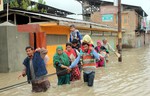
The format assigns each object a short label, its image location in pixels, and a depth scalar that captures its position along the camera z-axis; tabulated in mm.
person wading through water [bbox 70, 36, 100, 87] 5450
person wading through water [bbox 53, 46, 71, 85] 5467
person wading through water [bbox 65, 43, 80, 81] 5845
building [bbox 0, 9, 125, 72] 8710
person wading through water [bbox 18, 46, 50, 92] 4846
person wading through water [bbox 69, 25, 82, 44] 6772
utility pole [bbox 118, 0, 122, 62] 11334
